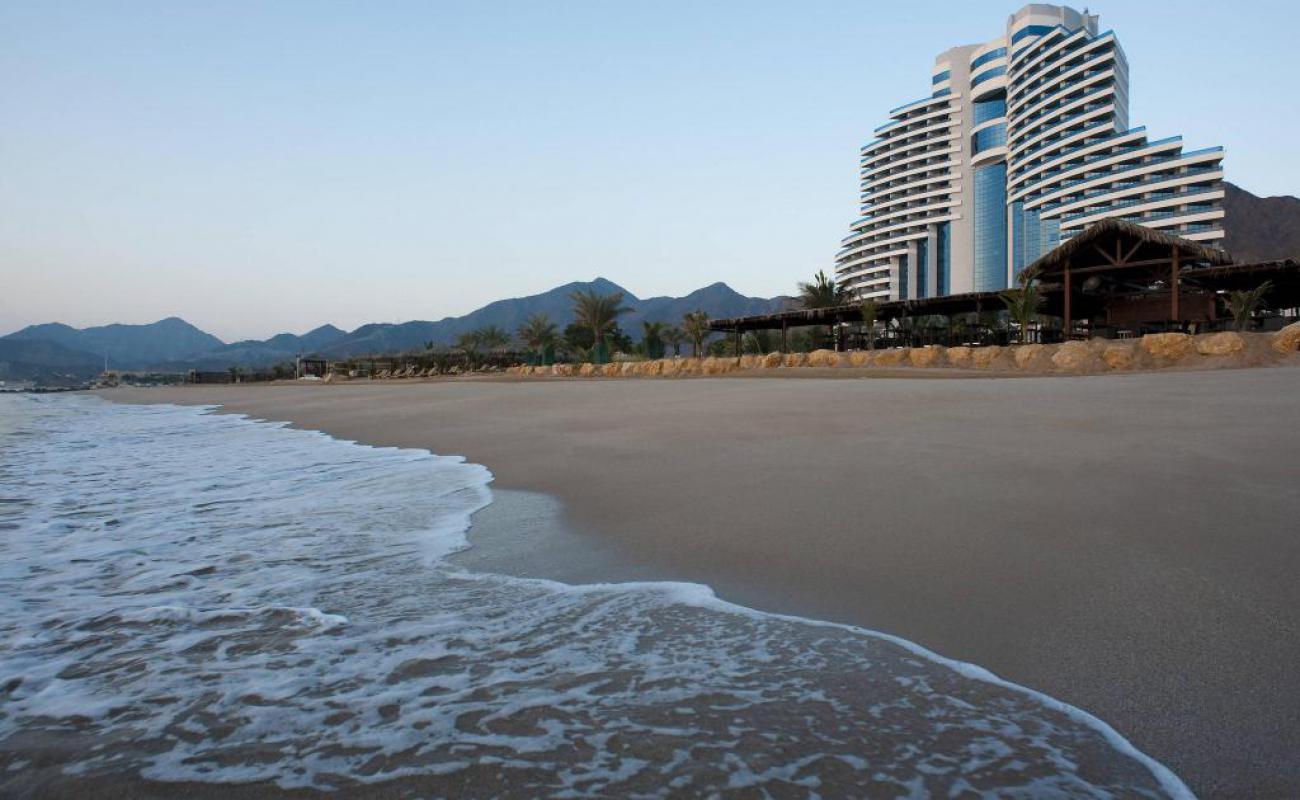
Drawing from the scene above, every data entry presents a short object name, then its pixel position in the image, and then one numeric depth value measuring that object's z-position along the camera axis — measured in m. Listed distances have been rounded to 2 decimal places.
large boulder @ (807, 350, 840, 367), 20.75
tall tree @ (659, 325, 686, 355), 51.75
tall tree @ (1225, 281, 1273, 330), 18.34
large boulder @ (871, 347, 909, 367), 18.53
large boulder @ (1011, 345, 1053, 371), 14.96
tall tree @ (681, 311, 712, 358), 40.22
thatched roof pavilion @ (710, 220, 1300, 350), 18.53
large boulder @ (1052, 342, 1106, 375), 13.83
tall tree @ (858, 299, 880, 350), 25.30
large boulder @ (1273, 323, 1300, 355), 11.89
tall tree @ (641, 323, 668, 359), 45.84
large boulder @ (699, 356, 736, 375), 24.19
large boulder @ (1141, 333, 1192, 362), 13.20
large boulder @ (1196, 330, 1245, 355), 12.32
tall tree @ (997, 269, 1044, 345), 19.98
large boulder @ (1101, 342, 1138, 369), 13.62
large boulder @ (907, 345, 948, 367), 17.70
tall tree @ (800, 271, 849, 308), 36.84
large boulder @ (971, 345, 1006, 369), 16.15
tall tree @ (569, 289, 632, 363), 44.50
